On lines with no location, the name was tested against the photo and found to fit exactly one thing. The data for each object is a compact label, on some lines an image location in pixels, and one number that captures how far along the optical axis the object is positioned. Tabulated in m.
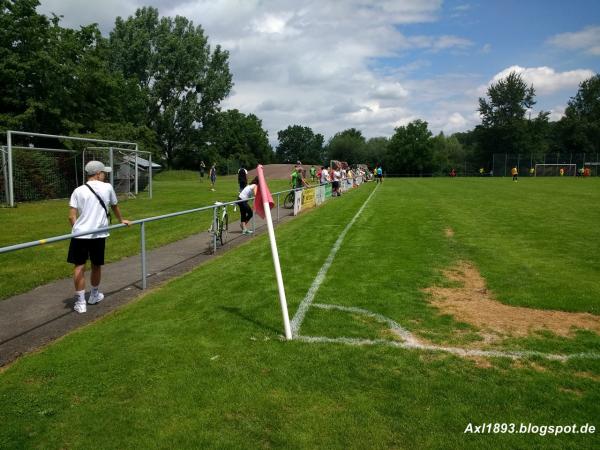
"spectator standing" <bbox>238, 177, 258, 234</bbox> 12.70
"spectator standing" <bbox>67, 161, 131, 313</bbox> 6.01
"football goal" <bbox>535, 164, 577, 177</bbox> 74.00
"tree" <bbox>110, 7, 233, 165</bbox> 60.16
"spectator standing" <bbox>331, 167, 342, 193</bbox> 27.94
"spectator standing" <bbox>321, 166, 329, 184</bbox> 26.60
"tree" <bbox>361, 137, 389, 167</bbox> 102.56
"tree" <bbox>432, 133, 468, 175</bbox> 95.69
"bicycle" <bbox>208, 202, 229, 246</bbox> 10.98
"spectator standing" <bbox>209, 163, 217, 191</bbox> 32.67
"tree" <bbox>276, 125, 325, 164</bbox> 148.00
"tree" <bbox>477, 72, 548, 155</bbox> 92.25
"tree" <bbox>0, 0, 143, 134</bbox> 30.36
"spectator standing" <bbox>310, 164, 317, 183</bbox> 45.88
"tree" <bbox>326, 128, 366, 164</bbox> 107.06
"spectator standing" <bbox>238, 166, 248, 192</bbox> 17.08
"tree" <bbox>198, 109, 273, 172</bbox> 69.19
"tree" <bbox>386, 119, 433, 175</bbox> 93.81
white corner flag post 4.98
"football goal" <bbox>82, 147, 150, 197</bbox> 24.33
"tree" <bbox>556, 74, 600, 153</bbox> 90.19
